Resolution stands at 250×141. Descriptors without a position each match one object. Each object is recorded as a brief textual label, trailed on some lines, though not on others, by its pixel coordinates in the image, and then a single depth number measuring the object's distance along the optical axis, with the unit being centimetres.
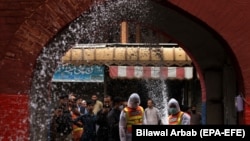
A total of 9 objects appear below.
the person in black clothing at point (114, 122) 1002
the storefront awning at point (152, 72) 1426
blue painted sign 1520
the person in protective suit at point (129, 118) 907
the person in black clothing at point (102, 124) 1023
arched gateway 684
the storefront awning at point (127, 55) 1323
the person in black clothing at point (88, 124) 1023
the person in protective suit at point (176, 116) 961
